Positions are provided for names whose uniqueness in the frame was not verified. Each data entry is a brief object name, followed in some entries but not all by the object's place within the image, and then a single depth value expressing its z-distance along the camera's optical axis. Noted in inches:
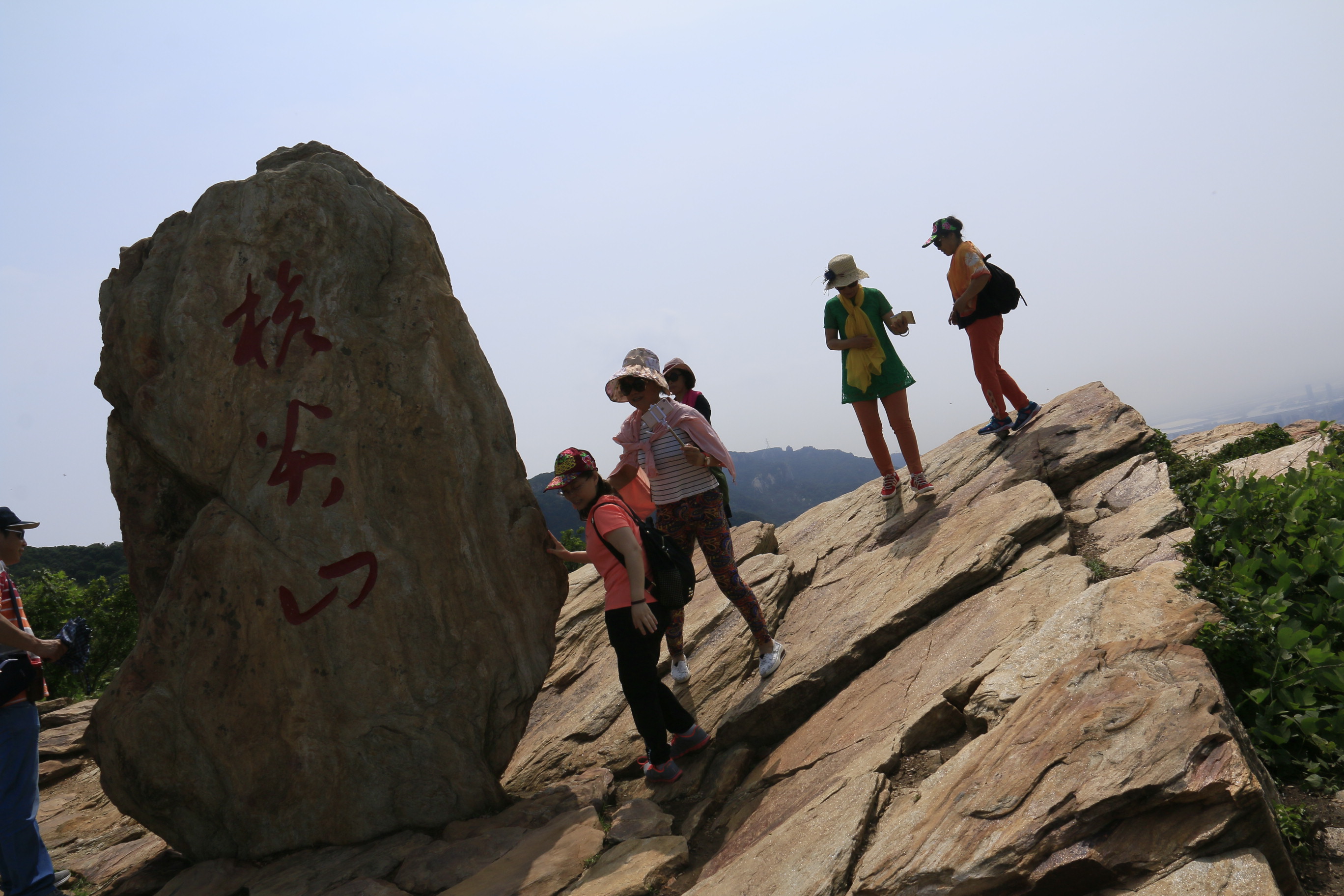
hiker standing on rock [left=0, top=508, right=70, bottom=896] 240.2
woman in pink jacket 290.4
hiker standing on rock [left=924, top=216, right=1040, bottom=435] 409.7
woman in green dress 379.2
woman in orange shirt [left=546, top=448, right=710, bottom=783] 250.4
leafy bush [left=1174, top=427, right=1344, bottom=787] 196.2
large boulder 257.8
